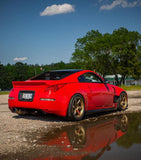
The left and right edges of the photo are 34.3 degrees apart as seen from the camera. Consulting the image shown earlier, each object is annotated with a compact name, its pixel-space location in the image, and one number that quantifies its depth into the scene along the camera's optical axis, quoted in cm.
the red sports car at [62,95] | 573
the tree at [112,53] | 5153
